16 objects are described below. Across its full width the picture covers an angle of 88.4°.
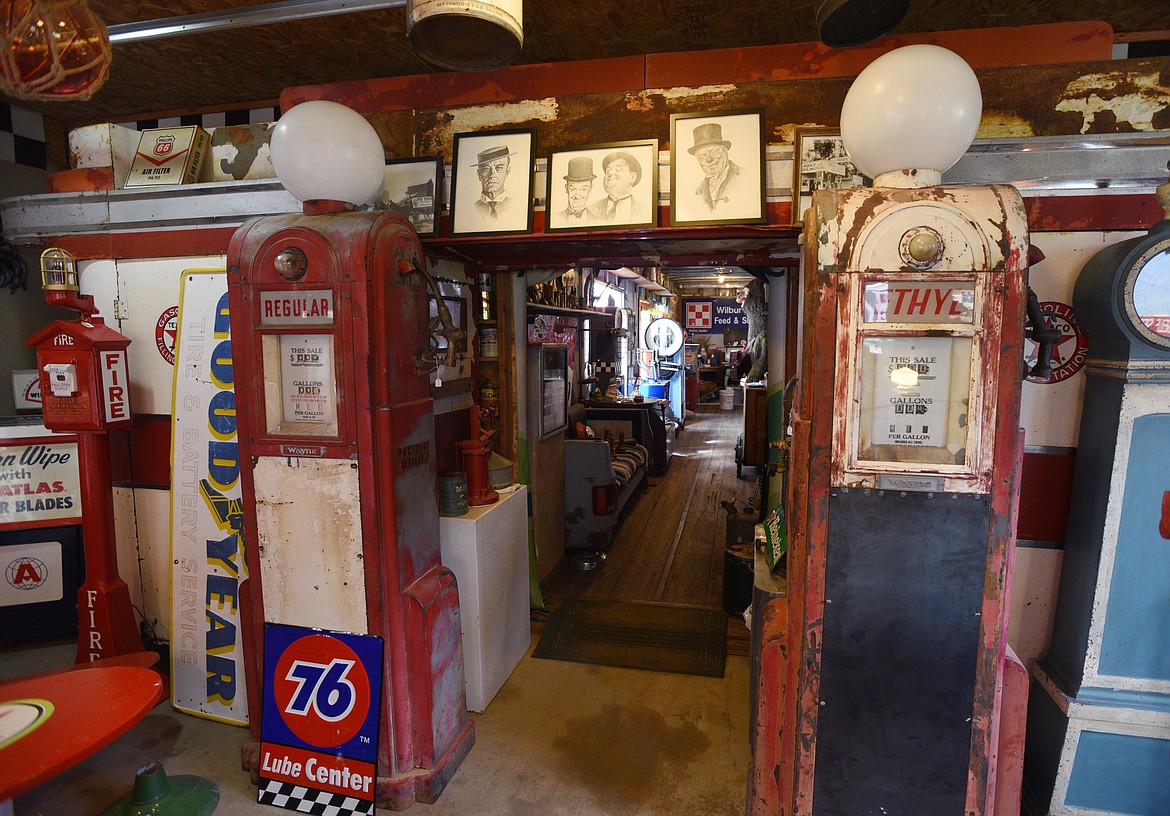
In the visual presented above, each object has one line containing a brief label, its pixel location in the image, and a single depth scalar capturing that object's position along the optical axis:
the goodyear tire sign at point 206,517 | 2.86
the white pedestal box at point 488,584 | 2.92
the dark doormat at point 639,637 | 3.46
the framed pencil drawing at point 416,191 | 2.79
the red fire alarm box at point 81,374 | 2.83
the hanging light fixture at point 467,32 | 1.73
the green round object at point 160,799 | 2.28
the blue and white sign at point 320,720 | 2.27
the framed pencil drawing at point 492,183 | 2.71
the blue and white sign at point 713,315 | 15.05
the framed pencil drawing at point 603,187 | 2.58
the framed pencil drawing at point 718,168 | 2.50
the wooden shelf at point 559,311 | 4.39
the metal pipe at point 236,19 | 2.32
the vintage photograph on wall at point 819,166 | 2.45
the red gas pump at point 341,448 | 2.22
